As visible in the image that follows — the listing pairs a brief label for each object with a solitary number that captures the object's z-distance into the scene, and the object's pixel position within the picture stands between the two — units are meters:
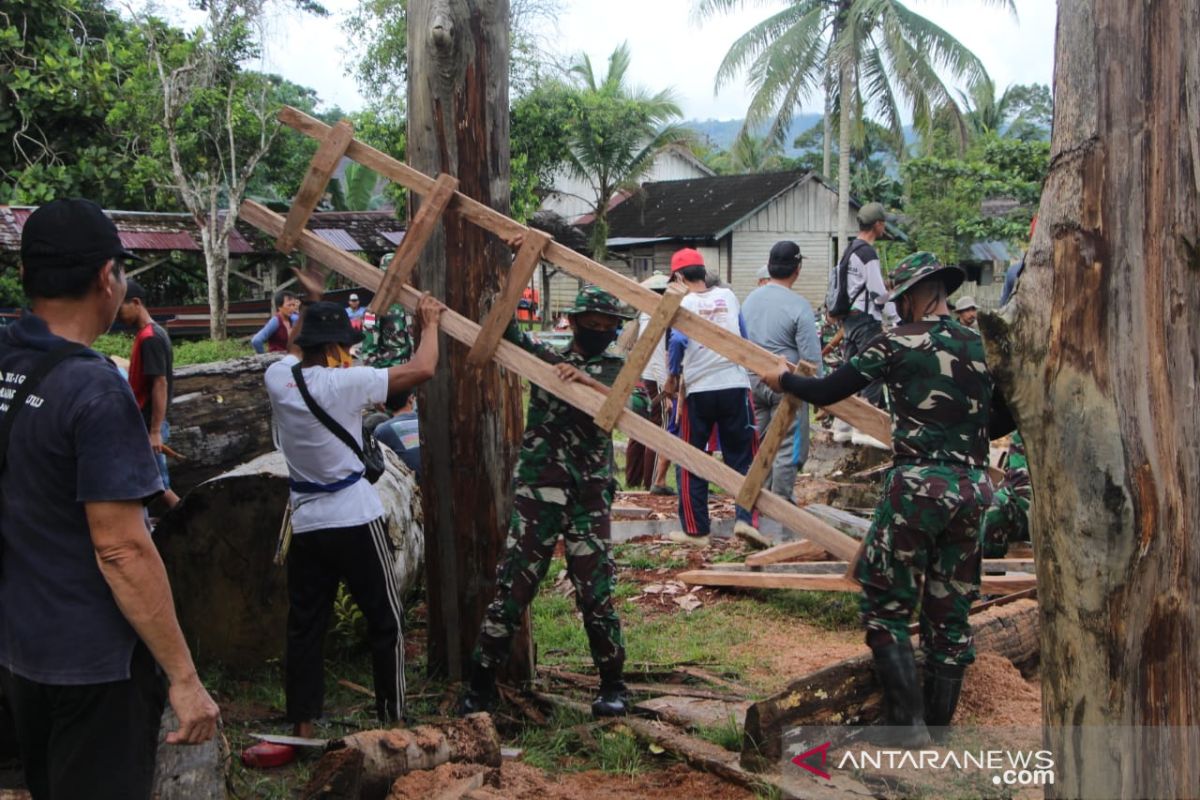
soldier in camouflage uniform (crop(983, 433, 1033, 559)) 6.23
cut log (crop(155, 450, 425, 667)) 5.75
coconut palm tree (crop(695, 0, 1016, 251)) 29.75
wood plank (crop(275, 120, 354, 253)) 4.79
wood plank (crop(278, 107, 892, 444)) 4.52
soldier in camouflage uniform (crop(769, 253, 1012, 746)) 4.46
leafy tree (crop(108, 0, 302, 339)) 22.14
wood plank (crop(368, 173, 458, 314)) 4.72
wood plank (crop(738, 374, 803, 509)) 4.58
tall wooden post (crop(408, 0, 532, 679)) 5.07
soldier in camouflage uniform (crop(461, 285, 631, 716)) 5.06
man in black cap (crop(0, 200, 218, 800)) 2.61
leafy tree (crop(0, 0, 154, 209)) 23.31
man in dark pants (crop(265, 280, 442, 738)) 4.68
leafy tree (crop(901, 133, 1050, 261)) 29.30
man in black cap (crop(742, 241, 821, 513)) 8.33
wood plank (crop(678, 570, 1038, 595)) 6.45
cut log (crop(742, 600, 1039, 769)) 4.29
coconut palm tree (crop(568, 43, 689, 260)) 32.28
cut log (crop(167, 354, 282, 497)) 8.12
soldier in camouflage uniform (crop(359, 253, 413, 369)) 8.13
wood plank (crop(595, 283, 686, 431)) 4.48
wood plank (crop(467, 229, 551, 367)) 4.64
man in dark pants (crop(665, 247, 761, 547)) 8.05
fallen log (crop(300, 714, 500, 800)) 3.79
